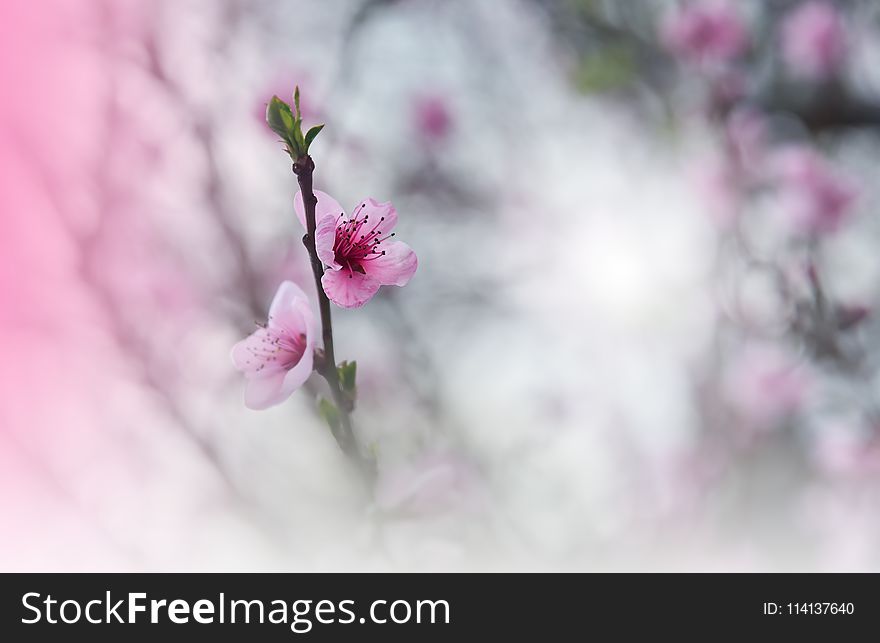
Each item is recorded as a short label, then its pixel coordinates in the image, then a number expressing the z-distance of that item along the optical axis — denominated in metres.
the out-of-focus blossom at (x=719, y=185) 1.78
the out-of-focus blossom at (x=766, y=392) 1.84
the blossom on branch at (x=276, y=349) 0.73
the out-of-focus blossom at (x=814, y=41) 1.68
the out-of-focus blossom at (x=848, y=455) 1.88
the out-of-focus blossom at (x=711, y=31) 1.67
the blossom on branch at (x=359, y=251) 0.72
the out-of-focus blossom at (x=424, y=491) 0.81
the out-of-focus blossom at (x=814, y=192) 1.73
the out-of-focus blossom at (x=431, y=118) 1.86
